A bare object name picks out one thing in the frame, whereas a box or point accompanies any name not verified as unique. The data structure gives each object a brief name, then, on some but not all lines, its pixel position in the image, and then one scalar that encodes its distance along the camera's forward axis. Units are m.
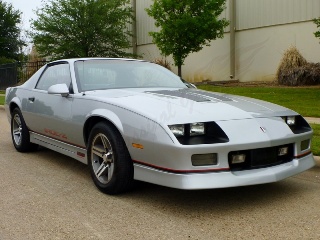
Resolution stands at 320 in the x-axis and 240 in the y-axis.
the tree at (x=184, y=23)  16.69
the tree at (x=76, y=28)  21.92
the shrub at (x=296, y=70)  15.42
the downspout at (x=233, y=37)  20.16
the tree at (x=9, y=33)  40.69
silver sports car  3.51
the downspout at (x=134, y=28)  25.95
